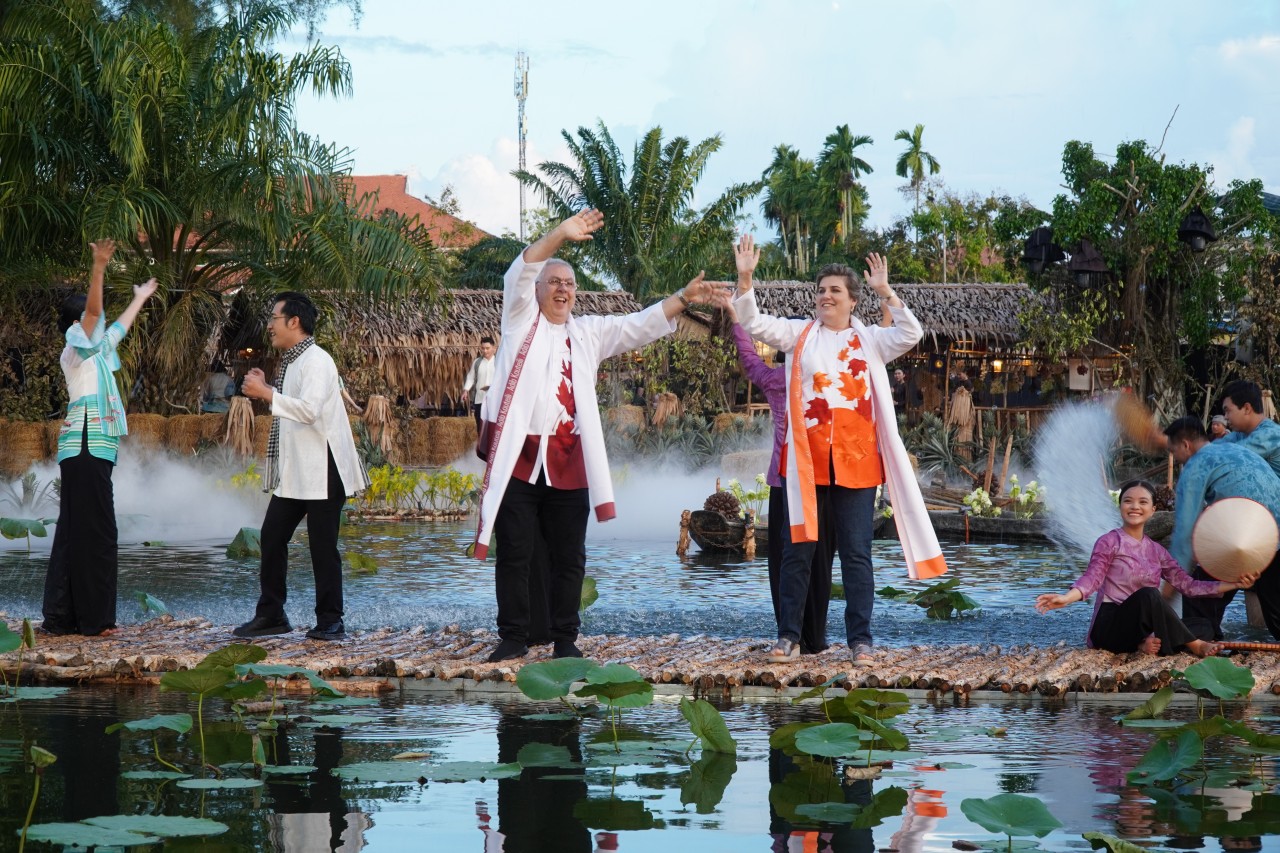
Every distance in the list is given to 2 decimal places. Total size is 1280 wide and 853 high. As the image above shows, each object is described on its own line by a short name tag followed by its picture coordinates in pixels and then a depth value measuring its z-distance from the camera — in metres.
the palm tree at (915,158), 55.78
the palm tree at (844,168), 52.66
